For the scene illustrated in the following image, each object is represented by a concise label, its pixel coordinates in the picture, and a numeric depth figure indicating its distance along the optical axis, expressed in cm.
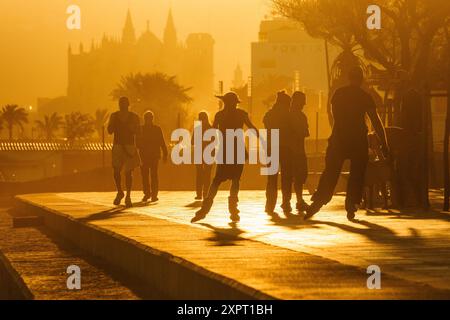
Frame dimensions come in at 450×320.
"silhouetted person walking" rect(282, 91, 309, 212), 1789
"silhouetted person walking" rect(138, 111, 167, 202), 2369
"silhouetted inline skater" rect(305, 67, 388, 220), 1488
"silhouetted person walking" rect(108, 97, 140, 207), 2083
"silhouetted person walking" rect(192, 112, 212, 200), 2333
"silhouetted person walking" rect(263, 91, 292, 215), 1775
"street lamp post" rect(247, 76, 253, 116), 7284
